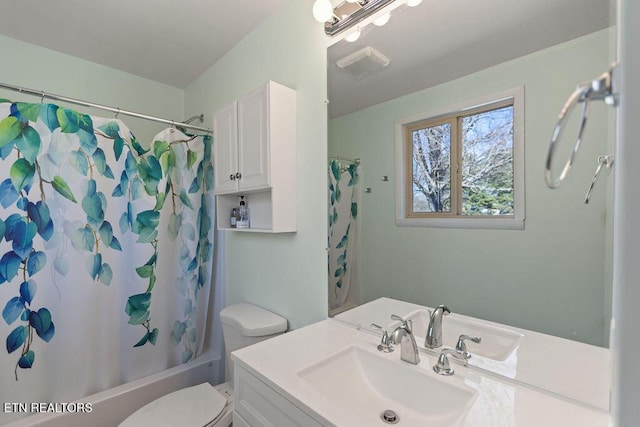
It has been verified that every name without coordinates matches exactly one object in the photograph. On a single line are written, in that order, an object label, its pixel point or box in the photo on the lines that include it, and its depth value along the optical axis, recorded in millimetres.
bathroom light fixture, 1095
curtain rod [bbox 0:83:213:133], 1296
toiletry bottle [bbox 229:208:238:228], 1704
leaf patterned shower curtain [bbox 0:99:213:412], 1288
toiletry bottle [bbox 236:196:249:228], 1637
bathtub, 1335
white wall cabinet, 1325
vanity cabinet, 761
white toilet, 1202
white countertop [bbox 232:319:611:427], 651
